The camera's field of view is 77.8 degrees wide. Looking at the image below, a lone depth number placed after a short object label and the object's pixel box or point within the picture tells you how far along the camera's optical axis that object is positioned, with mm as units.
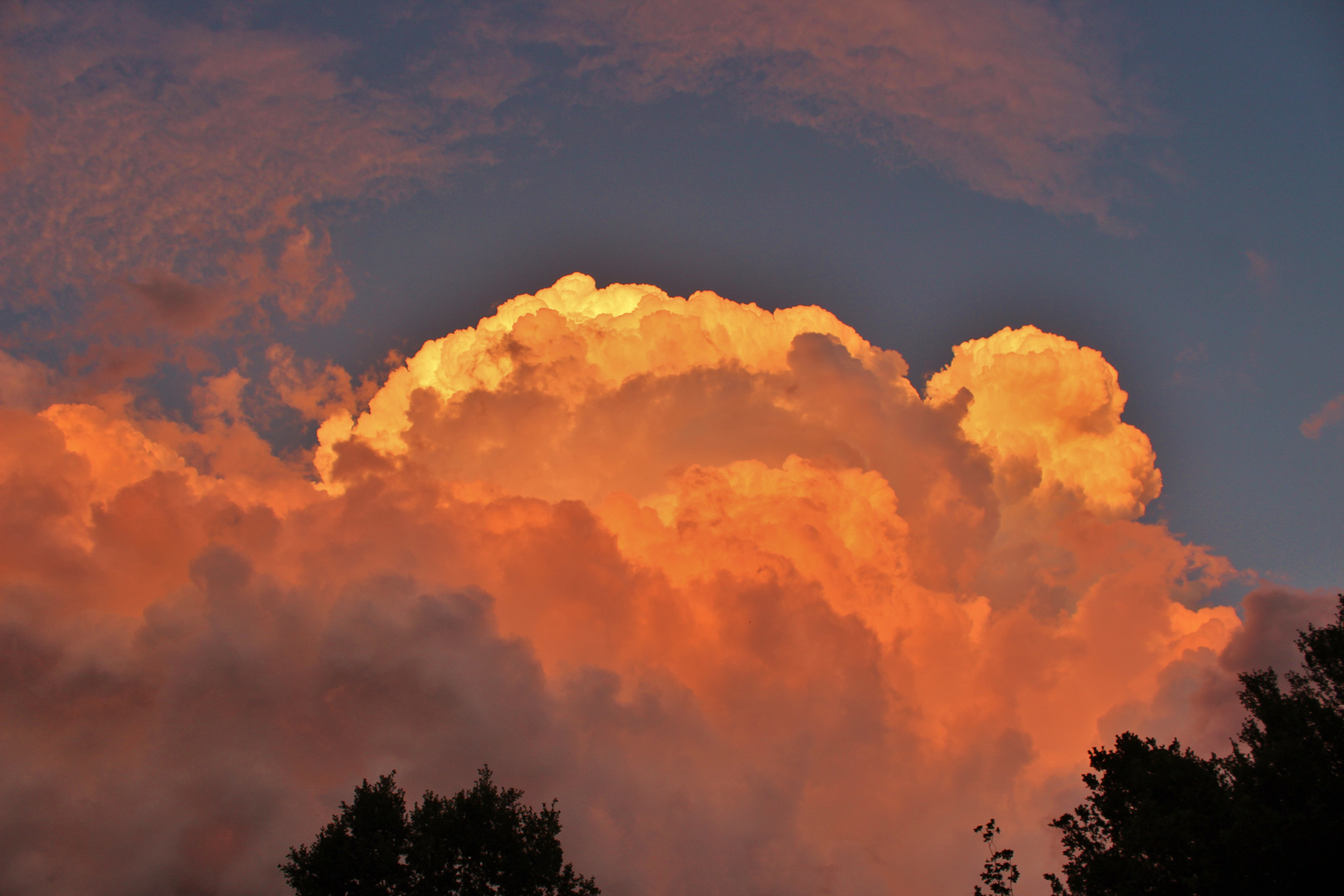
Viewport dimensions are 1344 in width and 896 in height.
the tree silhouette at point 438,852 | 54875
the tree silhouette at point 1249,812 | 41781
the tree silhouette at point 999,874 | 60781
